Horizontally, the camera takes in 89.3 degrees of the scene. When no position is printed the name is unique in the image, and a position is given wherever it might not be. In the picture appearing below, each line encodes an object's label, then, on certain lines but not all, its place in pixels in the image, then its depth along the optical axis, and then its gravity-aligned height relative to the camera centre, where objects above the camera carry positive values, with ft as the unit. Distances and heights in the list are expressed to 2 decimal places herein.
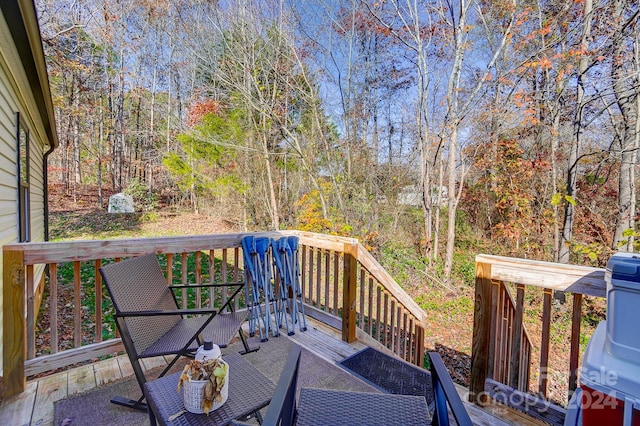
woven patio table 4.54 -3.02
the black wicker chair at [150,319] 6.71 -2.79
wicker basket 4.58 -2.77
